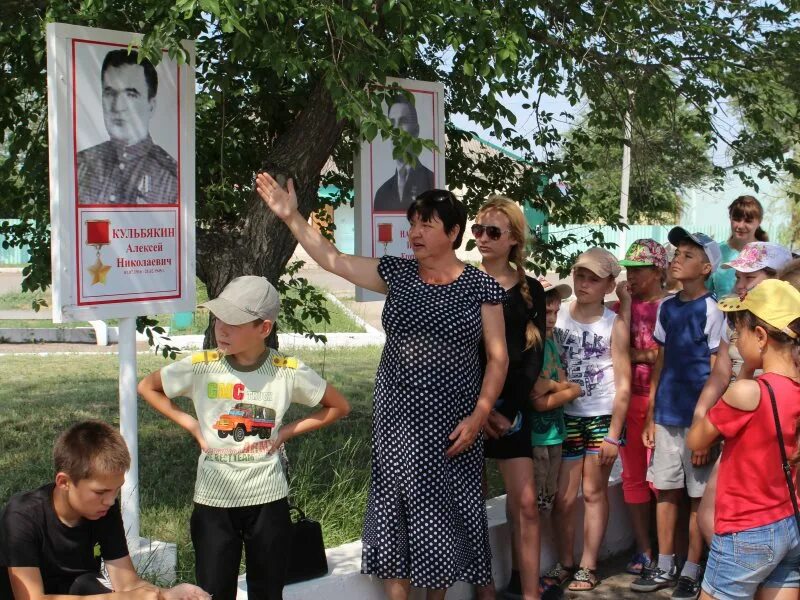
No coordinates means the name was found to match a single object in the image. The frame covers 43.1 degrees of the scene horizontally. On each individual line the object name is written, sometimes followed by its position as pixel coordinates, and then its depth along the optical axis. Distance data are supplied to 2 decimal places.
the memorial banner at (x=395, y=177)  5.36
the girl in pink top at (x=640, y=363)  5.42
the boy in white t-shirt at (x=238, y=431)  3.66
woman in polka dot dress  4.23
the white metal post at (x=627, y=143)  7.16
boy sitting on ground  2.90
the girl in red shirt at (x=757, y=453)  3.57
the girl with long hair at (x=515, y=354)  4.70
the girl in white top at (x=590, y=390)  5.17
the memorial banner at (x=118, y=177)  4.03
